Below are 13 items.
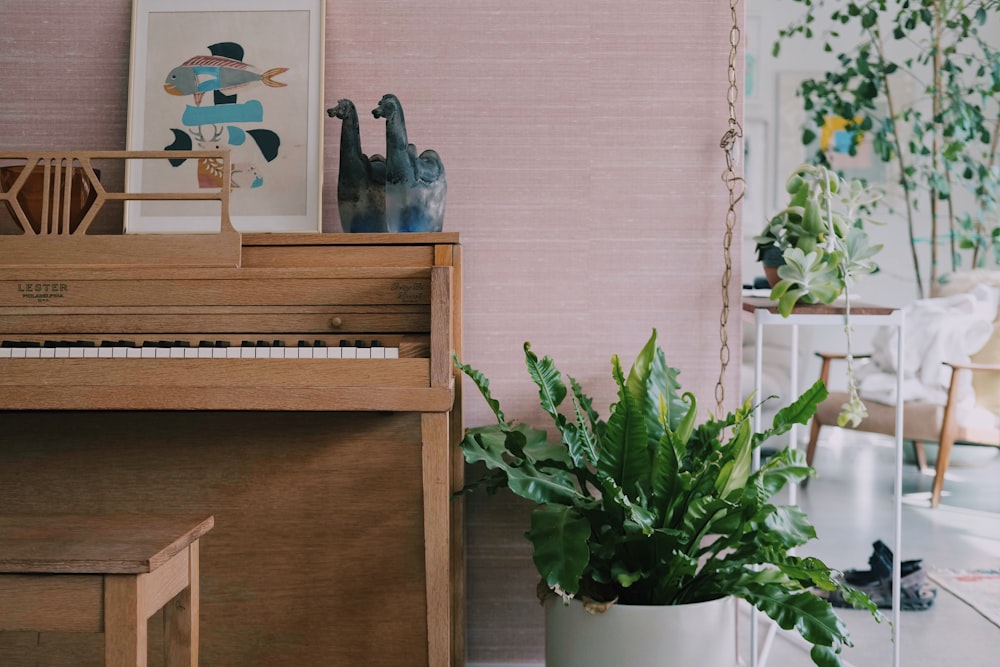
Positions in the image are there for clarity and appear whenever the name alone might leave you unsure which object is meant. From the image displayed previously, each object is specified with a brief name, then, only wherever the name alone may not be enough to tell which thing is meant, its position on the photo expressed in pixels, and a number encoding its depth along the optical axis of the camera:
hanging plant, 1.97
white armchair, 3.81
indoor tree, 3.77
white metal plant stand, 2.00
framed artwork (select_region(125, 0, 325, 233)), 2.14
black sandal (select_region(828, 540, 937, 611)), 2.70
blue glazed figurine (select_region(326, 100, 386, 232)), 1.93
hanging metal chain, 2.13
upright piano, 1.57
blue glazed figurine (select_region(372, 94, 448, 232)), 1.89
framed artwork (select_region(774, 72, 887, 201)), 6.09
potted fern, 1.73
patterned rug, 2.68
